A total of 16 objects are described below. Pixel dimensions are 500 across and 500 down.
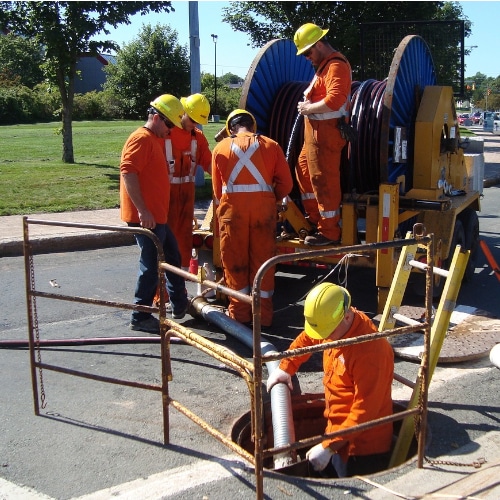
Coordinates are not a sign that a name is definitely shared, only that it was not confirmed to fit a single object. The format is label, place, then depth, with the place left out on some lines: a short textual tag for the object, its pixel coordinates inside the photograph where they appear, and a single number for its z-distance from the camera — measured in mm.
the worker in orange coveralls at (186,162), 6758
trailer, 6547
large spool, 6770
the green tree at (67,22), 13523
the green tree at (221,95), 58419
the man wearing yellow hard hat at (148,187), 5871
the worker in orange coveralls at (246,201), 6047
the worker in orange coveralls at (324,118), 6277
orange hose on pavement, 7040
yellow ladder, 4152
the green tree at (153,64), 48250
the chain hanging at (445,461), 3896
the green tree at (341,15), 20016
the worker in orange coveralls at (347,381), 3758
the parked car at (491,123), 41719
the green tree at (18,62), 67000
